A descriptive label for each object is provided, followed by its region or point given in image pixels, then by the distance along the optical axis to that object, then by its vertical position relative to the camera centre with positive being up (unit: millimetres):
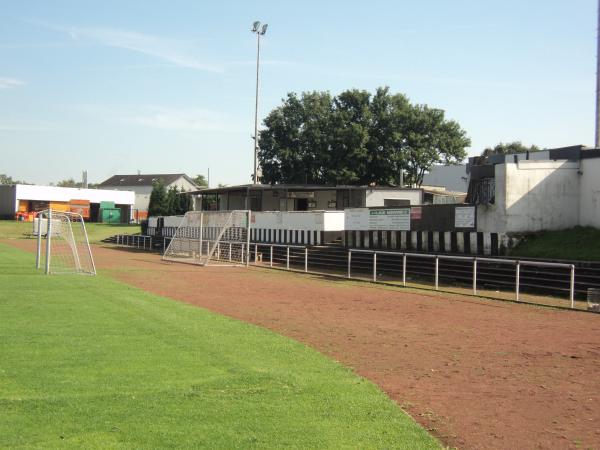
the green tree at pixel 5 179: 165050 +10063
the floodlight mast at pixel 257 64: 46344 +11817
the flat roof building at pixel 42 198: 74062 +2461
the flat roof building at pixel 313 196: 35938 +1806
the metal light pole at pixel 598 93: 24922 +5543
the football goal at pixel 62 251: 20594 -1365
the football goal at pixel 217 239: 29359 -829
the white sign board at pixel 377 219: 25188 +318
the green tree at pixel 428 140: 51562 +7247
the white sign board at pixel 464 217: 22125 +417
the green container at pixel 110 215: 81875 +603
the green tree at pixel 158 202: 62656 +1894
